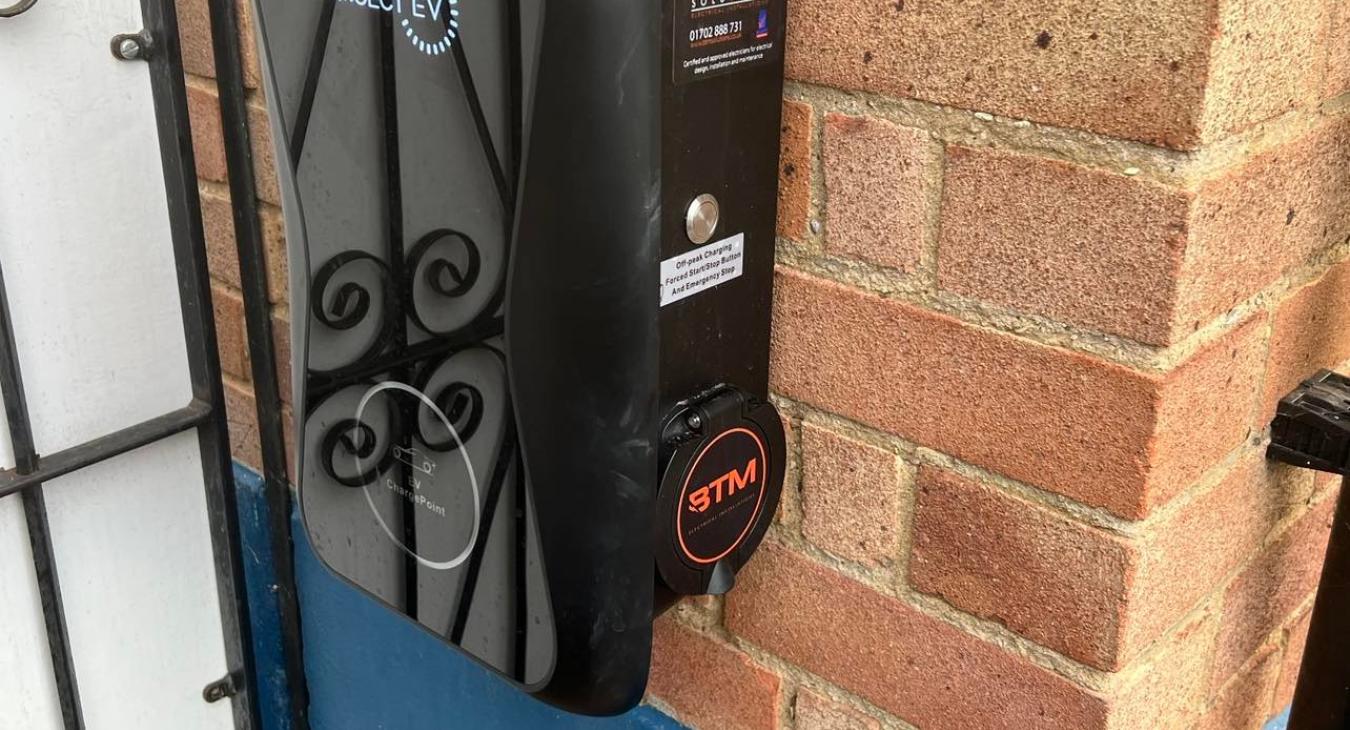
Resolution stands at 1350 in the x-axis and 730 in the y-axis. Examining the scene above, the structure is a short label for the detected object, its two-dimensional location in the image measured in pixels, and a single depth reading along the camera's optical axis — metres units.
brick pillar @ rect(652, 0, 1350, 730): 0.56
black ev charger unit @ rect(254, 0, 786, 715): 0.59
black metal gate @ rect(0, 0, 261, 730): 1.00
